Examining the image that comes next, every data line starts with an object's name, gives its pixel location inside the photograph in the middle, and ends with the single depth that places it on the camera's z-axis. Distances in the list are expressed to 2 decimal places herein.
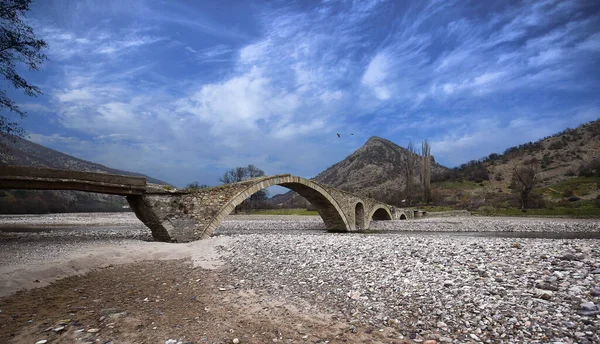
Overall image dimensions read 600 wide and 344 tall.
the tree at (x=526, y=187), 37.47
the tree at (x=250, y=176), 60.75
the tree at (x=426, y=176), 59.90
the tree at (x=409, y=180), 61.00
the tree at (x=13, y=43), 12.53
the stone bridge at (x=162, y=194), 12.14
